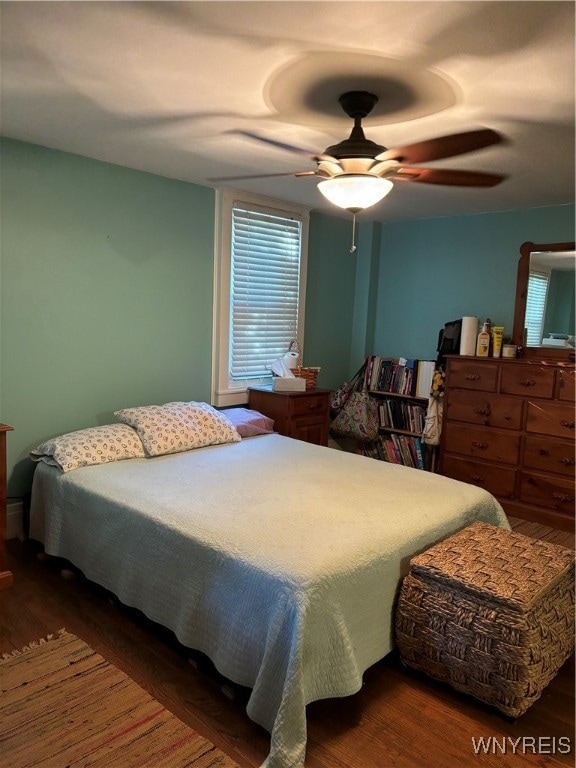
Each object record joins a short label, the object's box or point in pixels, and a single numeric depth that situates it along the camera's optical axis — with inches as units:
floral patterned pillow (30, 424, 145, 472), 111.7
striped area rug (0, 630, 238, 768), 67.5
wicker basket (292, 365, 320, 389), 166.1
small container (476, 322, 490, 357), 158.7
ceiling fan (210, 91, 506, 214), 83.4
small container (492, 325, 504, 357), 157.4
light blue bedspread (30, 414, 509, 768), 69.1
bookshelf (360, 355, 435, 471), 179.8
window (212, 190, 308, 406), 156.0
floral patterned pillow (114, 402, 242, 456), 122.7
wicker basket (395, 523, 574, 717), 72.8
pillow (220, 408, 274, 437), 143.9
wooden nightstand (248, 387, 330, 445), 157.2
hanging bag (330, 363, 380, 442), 182.7
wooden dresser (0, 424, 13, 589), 102.2
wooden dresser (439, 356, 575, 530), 141.9
